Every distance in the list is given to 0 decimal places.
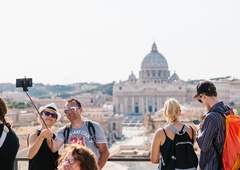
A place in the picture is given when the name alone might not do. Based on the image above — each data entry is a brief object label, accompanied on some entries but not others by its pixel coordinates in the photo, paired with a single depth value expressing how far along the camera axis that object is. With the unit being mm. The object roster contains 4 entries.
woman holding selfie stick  4352
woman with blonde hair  4457
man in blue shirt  4148
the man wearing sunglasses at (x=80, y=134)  4535
